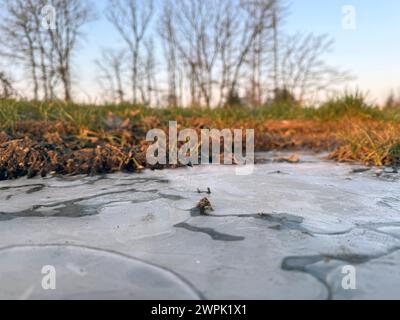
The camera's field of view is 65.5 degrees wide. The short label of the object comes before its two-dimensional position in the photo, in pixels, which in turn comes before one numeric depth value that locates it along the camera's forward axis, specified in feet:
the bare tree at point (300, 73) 49.19
